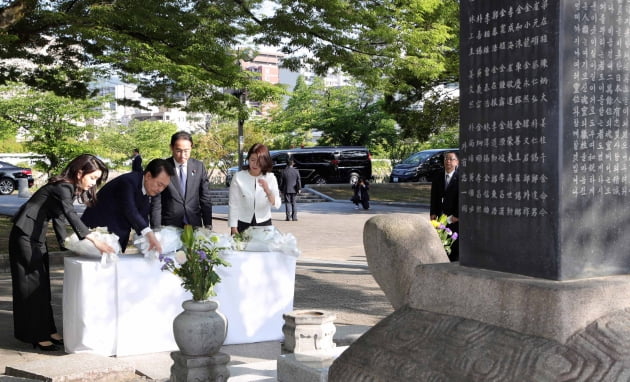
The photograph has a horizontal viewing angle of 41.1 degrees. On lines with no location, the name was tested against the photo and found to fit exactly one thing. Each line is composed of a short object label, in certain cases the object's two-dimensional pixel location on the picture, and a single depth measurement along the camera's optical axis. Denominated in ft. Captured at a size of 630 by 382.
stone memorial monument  13.92
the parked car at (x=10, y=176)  118.73
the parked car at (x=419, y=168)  124.06
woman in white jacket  27.27
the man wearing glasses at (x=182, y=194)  27.14
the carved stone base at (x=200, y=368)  19.56
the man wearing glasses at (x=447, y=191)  30.96
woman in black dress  24.57
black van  124.16
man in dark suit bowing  24.36
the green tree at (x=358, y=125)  157.17
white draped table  23.81
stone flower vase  19.67
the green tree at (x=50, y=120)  106.11
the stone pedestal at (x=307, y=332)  21.47
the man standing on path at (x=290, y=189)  75.92
